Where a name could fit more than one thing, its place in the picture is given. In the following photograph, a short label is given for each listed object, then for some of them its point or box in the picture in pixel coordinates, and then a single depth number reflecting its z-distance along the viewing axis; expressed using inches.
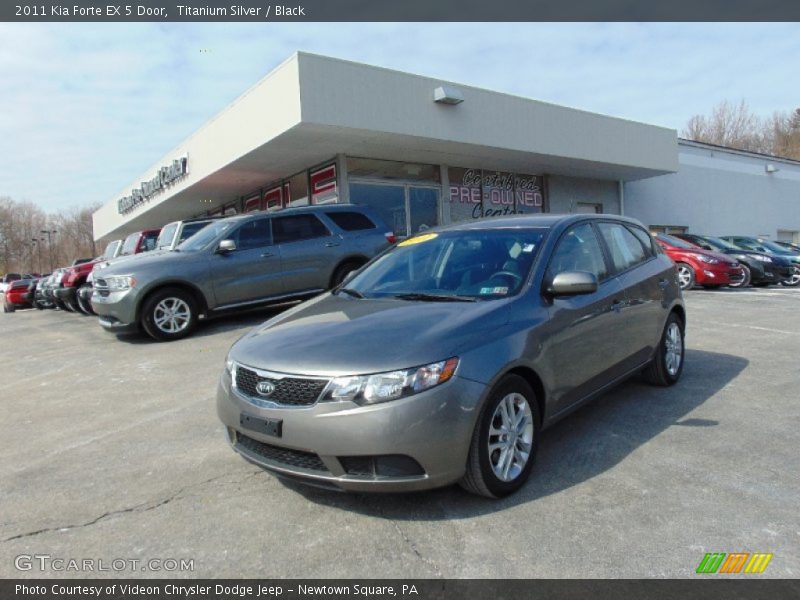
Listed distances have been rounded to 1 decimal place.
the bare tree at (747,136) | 2052.2
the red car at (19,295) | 844.0
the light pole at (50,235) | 3537.9
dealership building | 469.4
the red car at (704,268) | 518.0
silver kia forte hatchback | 105.7
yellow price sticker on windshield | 173.6
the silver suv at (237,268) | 318.0
